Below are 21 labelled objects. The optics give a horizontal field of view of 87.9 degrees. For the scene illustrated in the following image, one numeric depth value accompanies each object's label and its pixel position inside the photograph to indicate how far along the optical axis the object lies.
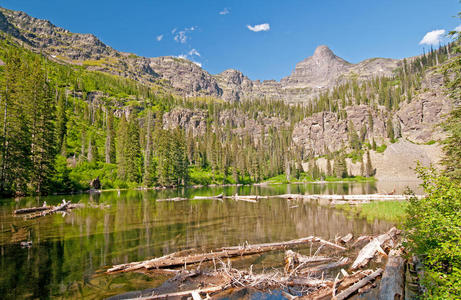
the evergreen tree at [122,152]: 84.00
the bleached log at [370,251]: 13.25
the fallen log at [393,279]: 9.20
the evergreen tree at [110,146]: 91.86
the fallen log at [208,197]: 53.47
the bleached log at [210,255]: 12.99
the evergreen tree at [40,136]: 50.03
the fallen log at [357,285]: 9.30
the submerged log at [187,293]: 9.16
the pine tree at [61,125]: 77.25
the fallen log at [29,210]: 28.83
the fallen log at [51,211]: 27.67
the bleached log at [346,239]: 18.28
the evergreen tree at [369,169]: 138.75
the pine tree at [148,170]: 86.38
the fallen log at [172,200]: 49.74
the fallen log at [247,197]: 53.24
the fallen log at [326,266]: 12.57
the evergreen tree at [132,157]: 86.00
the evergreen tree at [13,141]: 44.19
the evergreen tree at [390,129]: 169.18
